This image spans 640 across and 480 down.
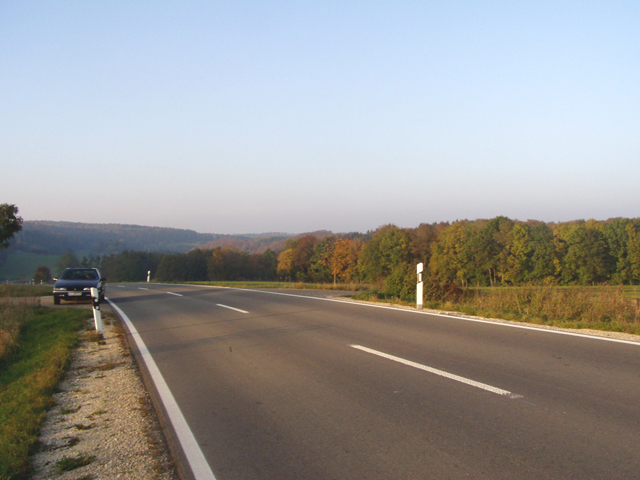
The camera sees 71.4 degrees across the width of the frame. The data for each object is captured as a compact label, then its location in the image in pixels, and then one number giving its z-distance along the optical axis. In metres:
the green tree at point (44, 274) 80.22
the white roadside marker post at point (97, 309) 10.61
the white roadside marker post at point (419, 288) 12.49
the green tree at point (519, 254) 63.38
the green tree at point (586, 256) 53.75
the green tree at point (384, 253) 77.50
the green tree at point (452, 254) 73.19
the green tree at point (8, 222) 26.33
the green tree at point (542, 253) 59.16
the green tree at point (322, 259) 92.56
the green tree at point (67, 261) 103.94
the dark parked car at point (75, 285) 17.94
